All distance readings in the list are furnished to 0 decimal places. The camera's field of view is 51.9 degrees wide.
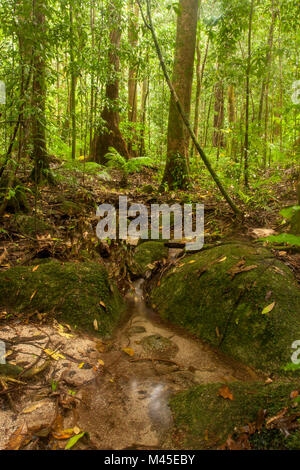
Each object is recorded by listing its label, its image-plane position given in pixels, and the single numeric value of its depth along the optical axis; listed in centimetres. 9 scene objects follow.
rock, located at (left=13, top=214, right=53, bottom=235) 416
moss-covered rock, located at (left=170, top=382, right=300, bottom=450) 138
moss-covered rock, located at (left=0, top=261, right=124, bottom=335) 293
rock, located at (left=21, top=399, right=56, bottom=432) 169
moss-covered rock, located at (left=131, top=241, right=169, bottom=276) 412
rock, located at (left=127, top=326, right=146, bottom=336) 298
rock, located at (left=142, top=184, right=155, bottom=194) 663
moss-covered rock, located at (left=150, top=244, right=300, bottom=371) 245
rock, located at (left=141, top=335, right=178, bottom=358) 263
